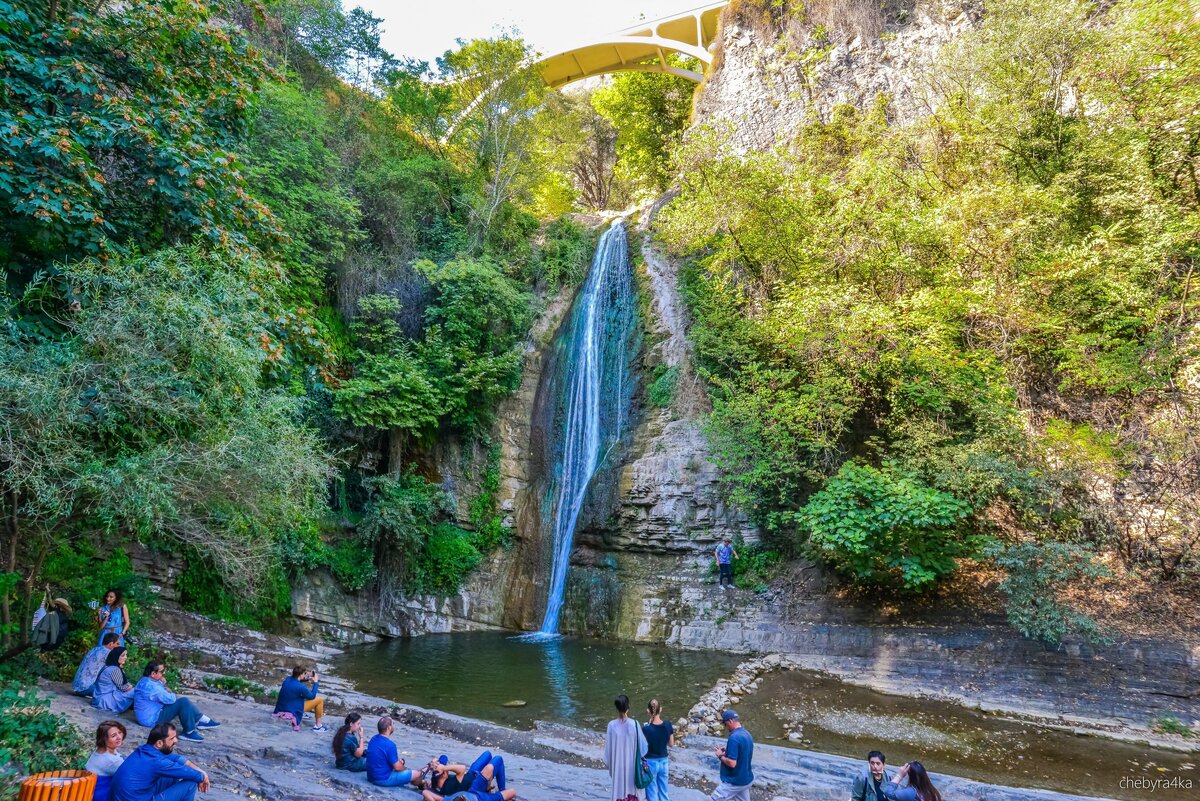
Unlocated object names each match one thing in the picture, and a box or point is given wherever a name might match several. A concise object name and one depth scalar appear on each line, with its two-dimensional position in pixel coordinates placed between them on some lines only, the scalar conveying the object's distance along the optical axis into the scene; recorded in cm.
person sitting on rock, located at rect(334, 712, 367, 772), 567
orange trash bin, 367
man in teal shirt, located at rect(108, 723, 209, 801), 416
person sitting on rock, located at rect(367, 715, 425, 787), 543
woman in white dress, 507
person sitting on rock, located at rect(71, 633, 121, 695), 656
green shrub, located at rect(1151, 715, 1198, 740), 779
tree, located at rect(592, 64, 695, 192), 2875
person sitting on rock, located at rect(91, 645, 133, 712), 625
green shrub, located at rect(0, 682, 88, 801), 421
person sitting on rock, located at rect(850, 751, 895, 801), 496
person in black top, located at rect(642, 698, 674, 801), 528
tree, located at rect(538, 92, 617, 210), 3281
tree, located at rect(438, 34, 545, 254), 2111
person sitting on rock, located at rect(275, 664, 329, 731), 694
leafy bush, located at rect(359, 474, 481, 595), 1459
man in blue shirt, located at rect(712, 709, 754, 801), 525
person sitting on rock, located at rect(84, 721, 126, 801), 423
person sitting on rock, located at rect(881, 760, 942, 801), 486
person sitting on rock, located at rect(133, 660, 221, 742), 577
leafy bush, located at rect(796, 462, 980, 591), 1053
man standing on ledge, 1361
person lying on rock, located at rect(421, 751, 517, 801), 516
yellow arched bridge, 2791
